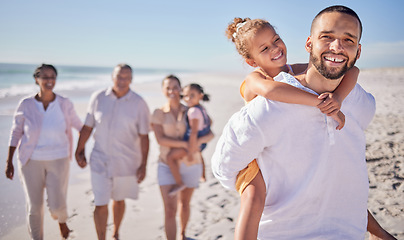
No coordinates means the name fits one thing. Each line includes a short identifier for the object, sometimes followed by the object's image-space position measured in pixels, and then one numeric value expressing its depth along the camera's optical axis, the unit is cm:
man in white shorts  418
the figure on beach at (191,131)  420
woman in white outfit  399
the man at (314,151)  167
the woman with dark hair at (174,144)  421
